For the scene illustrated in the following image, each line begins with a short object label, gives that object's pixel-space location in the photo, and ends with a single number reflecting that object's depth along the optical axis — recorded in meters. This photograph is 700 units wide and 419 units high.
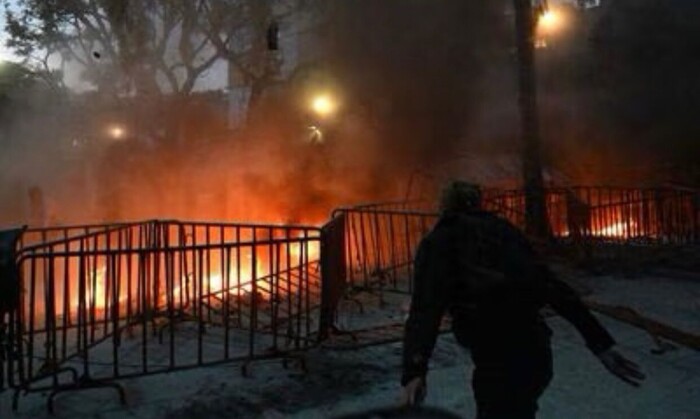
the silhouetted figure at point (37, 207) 19.02
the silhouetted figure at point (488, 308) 3.15
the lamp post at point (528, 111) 12.57
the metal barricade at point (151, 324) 5.43
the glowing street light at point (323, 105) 21.97
